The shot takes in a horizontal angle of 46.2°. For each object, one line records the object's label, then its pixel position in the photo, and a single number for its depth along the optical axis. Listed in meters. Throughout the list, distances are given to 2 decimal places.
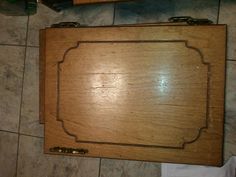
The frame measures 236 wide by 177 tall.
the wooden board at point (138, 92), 0.87
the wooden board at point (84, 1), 0.86
